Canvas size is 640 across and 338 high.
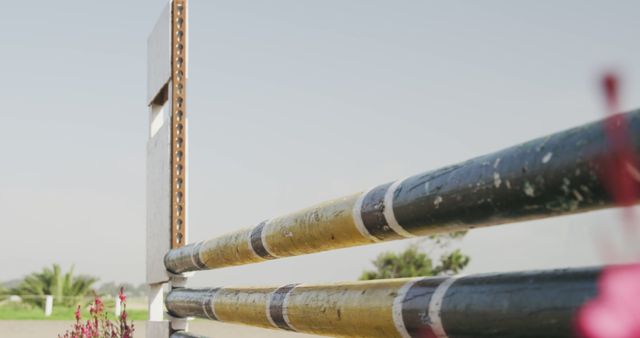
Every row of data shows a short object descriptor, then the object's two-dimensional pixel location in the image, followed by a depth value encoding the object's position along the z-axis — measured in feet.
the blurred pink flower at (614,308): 3.18
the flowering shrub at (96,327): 18.24
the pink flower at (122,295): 18.45
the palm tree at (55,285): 84.53
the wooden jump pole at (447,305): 3.91
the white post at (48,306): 65.28
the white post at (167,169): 15.99
